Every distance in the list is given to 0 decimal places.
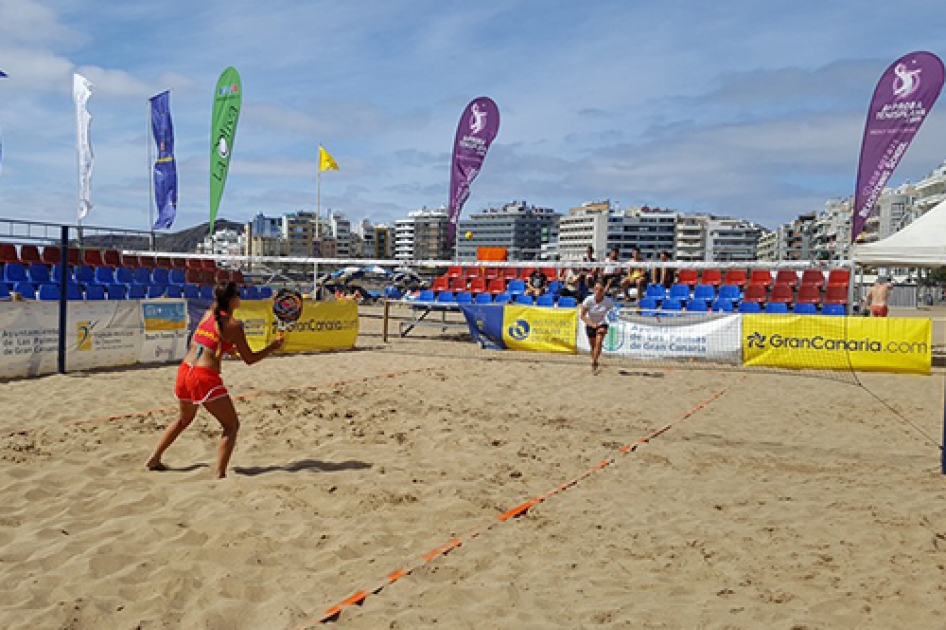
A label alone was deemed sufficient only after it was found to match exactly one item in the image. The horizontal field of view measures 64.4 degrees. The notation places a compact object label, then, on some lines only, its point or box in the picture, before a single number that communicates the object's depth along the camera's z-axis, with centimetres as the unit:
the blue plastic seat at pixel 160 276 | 1824
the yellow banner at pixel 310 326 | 1327
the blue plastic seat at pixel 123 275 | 1719
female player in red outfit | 528
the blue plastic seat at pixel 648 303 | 1722
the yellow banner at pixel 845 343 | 1282
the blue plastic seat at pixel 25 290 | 1538
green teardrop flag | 1942
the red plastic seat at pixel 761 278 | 1816
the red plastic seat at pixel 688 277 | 1883
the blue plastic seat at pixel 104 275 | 1683
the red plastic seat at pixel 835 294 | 1627
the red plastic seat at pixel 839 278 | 1655
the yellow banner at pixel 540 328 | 1500
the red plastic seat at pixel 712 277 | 1919
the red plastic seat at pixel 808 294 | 1694
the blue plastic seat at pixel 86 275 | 1727
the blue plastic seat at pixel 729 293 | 1752
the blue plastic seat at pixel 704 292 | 1764
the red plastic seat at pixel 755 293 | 1773
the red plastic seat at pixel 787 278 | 1775
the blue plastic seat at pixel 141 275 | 1776
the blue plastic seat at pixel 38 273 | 1620
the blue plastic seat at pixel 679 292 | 1765
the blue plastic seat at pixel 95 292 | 1593
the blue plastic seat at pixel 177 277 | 1881
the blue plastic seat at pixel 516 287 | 1998
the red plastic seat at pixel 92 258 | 1806
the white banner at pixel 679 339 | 1369
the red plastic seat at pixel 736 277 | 1936
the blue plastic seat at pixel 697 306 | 1688
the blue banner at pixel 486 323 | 1562
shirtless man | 1528
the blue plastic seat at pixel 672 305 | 1712
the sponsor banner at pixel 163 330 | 1170
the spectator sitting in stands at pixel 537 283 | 1855
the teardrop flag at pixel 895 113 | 1439
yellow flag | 3167
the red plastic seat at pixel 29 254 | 1681
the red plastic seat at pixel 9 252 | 1656
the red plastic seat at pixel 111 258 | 1858
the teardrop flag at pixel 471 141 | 1950
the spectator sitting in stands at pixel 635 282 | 1788
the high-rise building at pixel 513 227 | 18900
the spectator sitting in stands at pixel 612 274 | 1778
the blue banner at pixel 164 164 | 2128
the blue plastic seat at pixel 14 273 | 1548
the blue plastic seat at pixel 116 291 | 1680
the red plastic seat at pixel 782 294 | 1741
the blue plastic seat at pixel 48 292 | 1466
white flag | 2034
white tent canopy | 1334
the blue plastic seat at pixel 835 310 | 1545
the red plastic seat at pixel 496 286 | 2017
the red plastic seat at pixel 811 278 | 1716
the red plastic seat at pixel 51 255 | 1720
